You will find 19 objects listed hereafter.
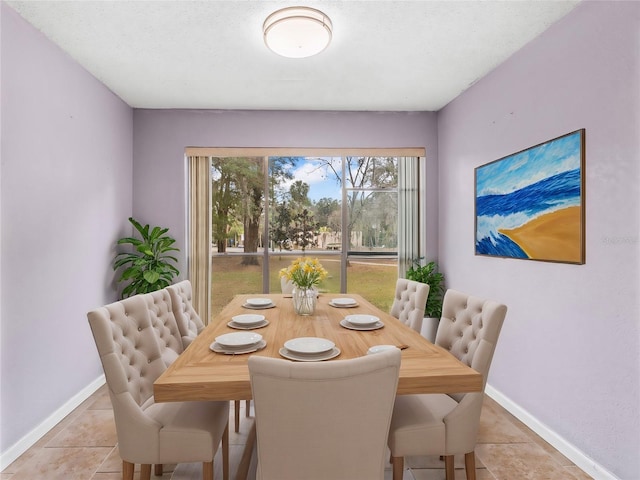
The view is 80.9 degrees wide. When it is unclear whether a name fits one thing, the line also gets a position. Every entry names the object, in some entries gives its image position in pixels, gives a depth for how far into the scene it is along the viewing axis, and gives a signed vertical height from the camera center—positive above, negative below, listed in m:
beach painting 2.25 +0.23
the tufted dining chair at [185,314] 2.50 -0.55
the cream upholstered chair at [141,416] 1.53 -0.80
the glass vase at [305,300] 2.39 -0.41
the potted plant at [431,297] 4.05 -0.67
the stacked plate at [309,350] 1.54 -0.48
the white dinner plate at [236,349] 1.63 -0.50
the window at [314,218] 4.48 +0.26
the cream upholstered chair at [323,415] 1.06 -0.53
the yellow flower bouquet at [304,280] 2.36 -0.28
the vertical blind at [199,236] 4.23 +0.00
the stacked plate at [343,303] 2.68 -0.48
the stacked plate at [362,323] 2.07 -0.49
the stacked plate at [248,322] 2.12 -0.49
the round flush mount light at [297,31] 2.21 +1.23
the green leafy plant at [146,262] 3.62 -0.27
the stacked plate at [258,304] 2.66 -0.49
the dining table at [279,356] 1.32 -0.51
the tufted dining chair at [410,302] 2.57 -0.48
